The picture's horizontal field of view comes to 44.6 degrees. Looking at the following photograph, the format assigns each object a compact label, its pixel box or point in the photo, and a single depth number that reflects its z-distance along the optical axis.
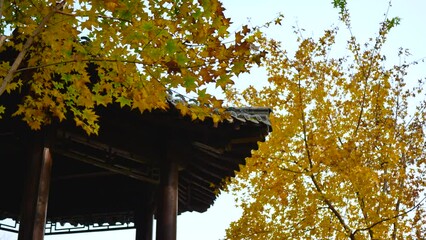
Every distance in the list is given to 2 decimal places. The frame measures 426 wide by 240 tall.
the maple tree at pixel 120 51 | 5.24
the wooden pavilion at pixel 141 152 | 7.05
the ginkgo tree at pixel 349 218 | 15.27
